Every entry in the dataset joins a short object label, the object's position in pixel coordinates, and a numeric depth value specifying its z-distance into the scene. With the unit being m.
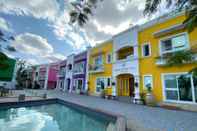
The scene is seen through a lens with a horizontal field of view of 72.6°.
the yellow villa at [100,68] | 17.84
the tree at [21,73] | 40.67
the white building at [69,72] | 27.33
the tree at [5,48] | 6.87
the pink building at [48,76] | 39.94
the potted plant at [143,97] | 12.36
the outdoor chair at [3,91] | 15.65
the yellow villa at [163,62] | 10.15
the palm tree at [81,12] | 2.71
